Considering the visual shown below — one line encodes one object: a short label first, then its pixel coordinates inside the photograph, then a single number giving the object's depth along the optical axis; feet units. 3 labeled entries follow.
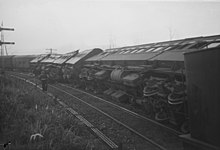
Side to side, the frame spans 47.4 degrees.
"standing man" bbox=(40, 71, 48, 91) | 58.34
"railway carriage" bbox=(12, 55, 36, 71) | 129.08
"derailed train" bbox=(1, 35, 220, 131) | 26.86
